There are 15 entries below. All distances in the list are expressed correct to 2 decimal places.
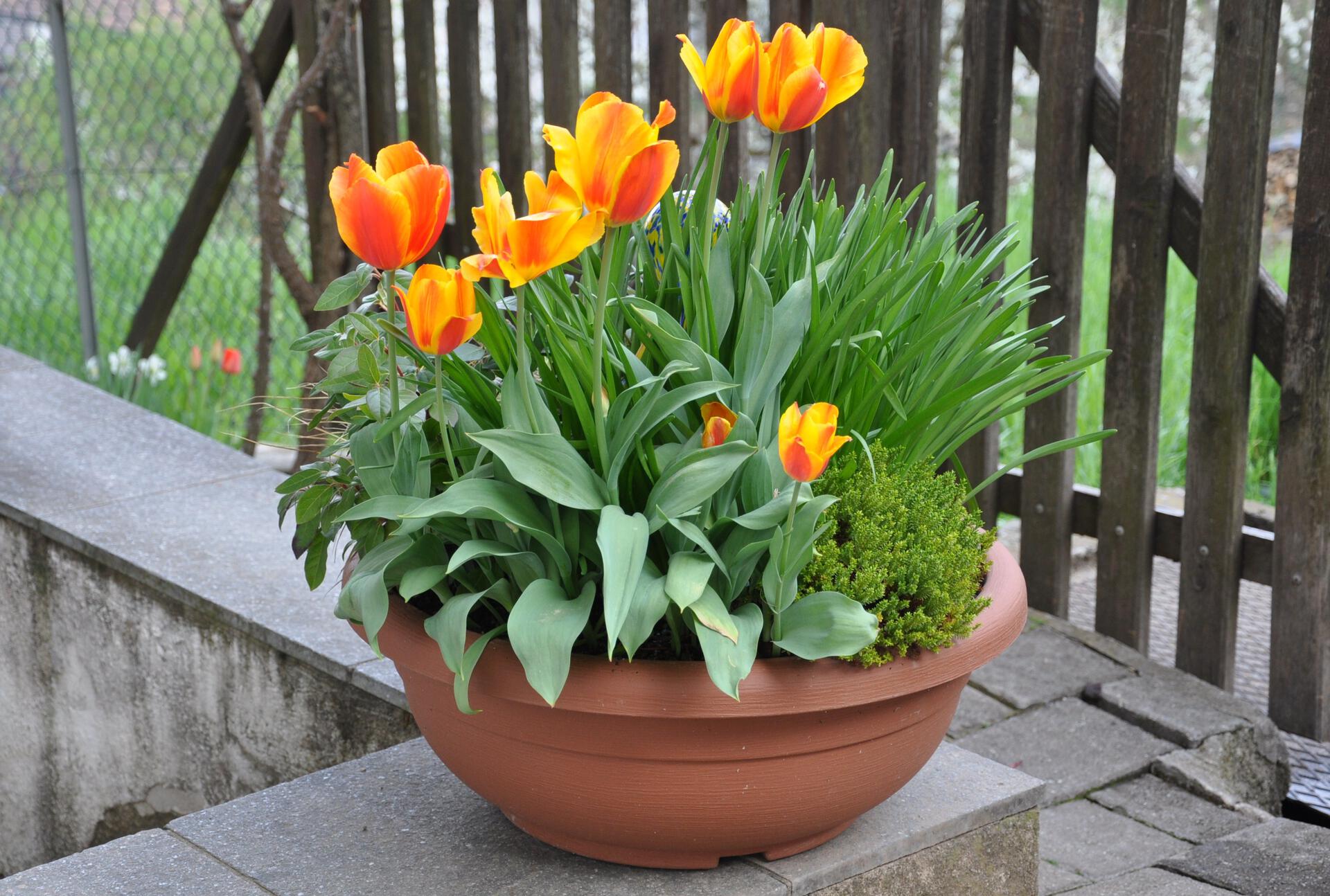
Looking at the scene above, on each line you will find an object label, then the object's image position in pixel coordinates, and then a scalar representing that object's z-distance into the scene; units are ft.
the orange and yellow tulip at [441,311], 7.68
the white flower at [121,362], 17.06
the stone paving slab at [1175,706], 10.56
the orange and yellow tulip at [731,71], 7.84
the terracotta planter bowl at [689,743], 7.90
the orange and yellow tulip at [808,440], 7.54
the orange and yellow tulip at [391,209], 7.67
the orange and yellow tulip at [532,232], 7.52
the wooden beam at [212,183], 17.45
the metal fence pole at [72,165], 20.43
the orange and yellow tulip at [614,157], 7.56
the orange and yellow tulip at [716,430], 7.94
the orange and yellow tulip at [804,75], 7.82
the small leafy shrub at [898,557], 8.01
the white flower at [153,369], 17.08
